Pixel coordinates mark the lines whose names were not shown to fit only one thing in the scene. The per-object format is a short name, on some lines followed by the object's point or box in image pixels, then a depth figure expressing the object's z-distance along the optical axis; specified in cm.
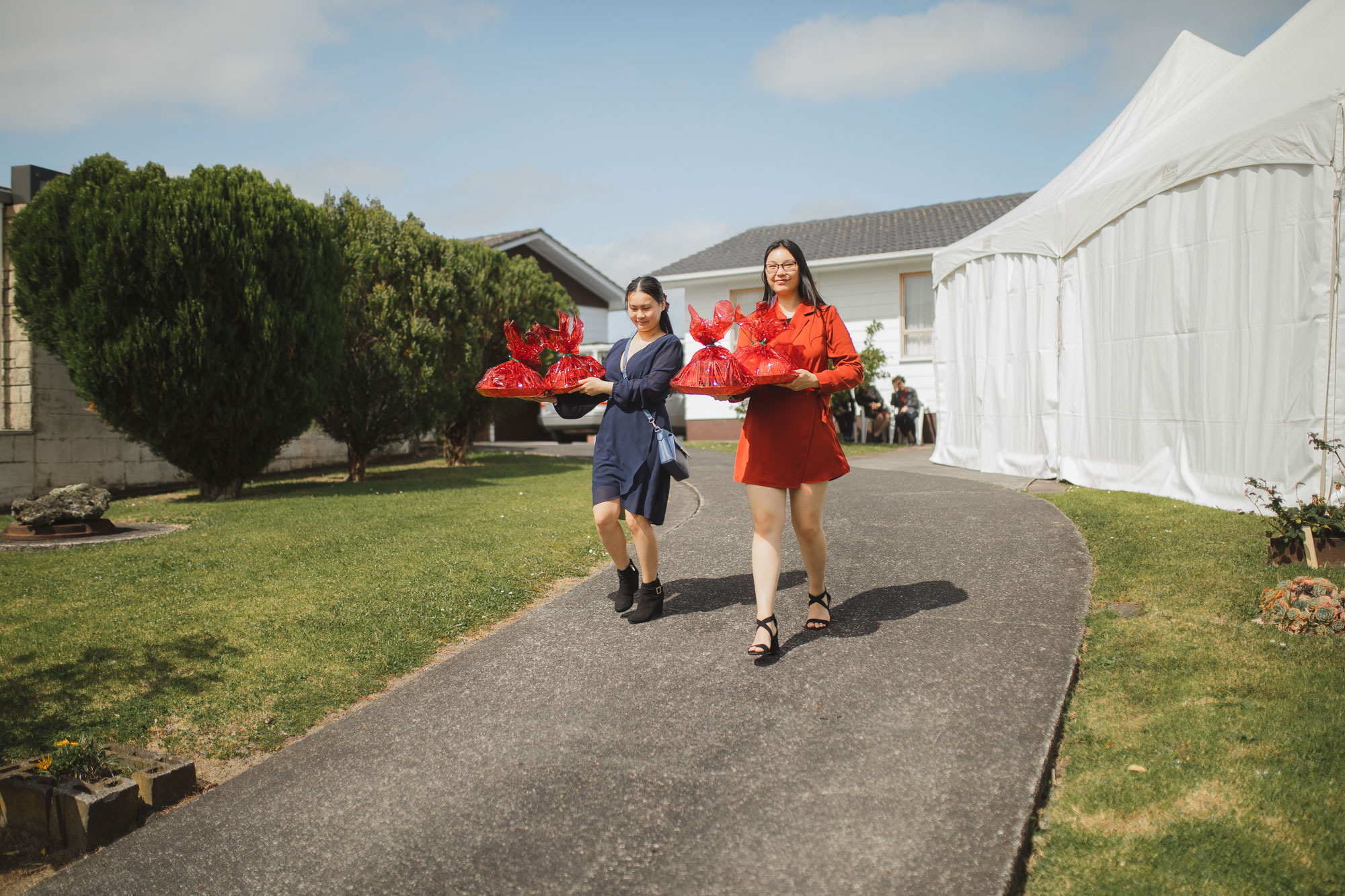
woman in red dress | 423
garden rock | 764
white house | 1973
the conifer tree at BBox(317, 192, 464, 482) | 1230
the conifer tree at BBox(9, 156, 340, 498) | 937
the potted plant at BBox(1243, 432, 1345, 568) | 504
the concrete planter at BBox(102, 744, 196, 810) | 333
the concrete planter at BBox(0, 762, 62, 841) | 319
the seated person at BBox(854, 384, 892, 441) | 1831
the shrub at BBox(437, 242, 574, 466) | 1355
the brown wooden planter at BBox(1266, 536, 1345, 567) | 505
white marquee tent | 662
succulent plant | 402
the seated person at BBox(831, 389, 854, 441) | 1850
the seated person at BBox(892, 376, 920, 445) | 1805
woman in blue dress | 464
